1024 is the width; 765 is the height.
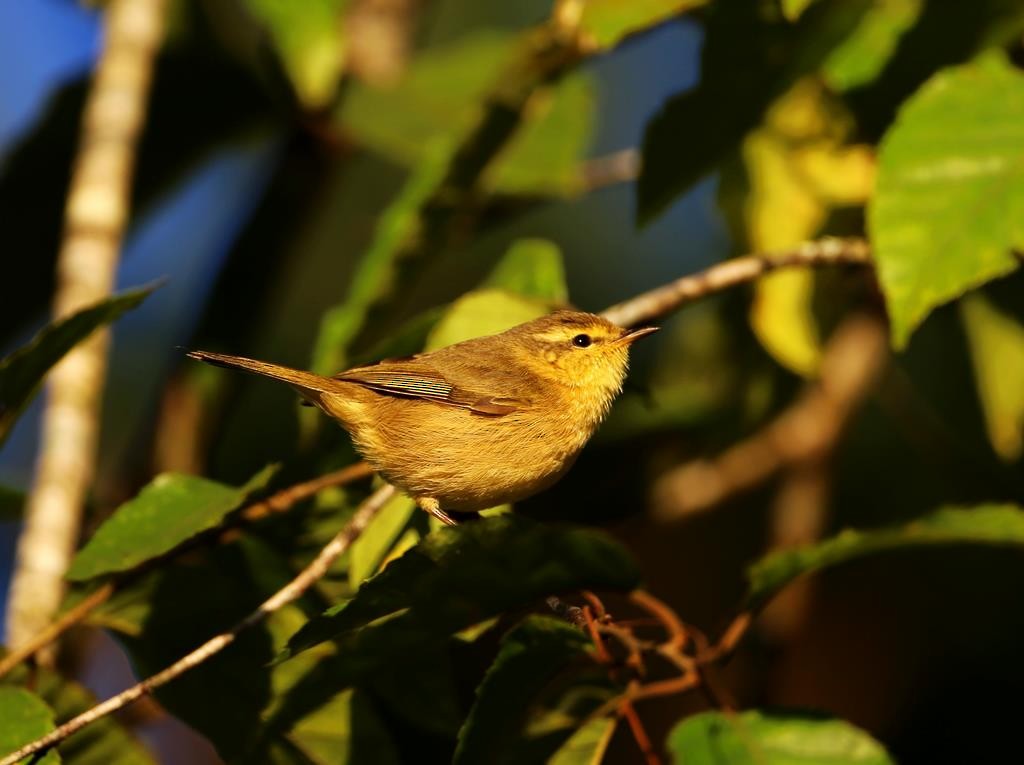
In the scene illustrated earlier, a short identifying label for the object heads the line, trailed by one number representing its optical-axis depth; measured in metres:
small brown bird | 6.55
